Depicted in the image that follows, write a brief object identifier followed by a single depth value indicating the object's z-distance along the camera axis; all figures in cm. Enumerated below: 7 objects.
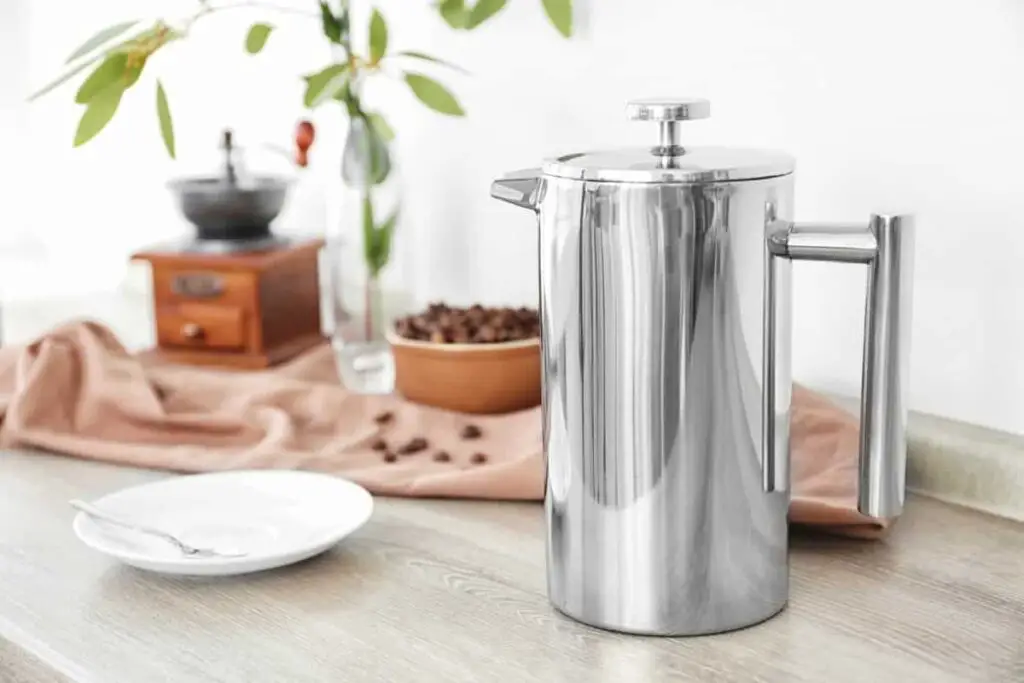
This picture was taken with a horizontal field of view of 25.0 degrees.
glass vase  140
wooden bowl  131
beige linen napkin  117
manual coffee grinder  146
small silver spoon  108
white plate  108
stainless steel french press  94
